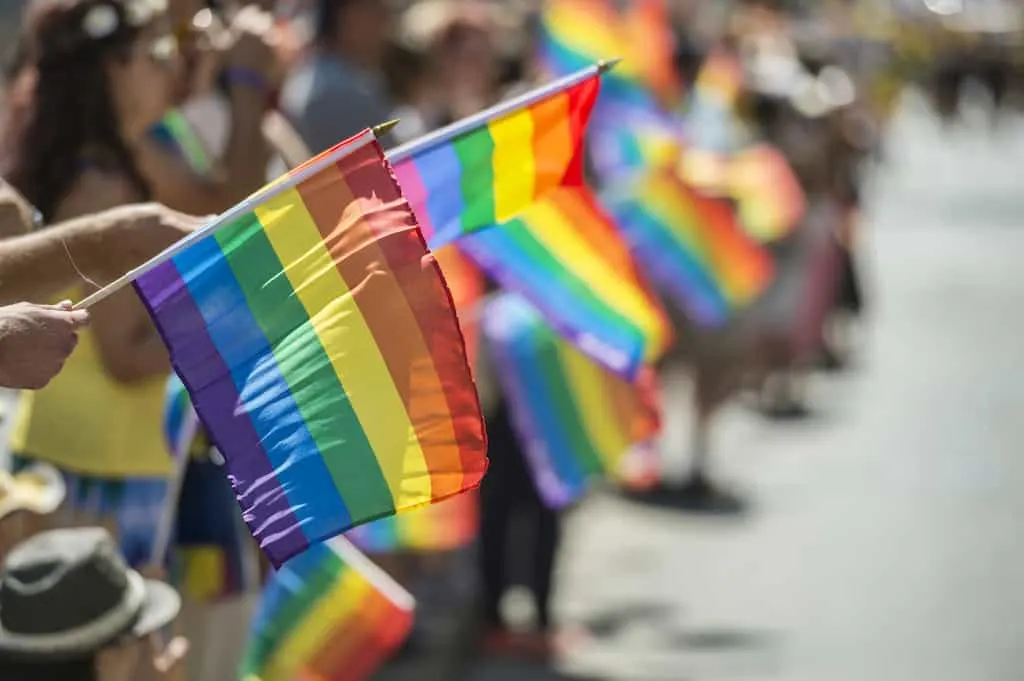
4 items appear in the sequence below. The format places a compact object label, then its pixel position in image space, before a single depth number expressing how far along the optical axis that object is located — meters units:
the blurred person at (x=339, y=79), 11.11
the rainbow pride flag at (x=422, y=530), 10.08
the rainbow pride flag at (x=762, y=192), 17.00
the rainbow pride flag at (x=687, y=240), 13.32
